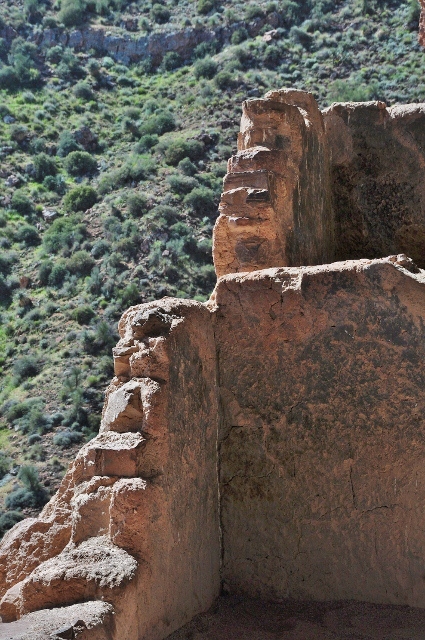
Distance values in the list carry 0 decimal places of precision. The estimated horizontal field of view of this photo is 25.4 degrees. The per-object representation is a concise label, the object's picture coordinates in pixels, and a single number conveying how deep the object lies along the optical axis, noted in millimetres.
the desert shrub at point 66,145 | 44594
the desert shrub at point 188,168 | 41875
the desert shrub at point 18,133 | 44812
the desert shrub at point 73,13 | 53344
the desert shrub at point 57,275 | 37969
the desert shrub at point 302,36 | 48156
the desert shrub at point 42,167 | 43406
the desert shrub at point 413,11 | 44906
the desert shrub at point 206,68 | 48031
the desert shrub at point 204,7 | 52344
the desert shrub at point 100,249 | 38688
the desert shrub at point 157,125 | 45500
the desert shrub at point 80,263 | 38094
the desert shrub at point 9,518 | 26791
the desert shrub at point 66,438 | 29922
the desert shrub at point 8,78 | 49250
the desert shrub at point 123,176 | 42500
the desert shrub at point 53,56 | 51375
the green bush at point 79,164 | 44125
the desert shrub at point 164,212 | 39562
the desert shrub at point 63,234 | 39562
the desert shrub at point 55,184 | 43312
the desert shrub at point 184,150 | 42500
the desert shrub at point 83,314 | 35188
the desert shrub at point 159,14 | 52750
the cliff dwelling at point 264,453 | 4238
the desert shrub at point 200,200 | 39719
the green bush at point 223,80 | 46000
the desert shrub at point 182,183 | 41062
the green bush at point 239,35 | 50219
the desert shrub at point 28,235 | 40625
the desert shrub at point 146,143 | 44500
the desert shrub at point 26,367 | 32906
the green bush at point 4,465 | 29281
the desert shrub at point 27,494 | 27703
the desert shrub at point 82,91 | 47781
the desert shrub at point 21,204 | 42000
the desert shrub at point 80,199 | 42188
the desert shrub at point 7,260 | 39062
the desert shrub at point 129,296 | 35750
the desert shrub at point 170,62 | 50781
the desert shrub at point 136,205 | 39938
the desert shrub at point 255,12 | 50684
